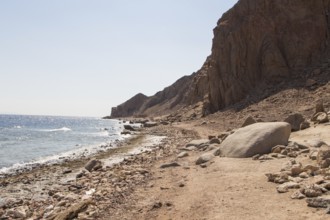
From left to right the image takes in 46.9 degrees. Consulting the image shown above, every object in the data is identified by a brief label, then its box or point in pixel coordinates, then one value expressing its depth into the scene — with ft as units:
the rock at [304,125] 68.85
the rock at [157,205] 33.55
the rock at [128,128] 210.59
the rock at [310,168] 34.55
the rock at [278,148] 48.55
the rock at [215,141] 74.79
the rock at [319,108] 82.17
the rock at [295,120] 70.53
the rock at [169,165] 56.58
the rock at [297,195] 28.55
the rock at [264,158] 46.07
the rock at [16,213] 37.90
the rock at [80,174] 59.80
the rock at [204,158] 54.60
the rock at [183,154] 67.18
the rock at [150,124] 230.03
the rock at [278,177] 34.09
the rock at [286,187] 31.23
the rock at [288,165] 37.70
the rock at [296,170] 35.09
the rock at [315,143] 50.65
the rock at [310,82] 137.08
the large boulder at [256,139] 50.65
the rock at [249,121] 75.72
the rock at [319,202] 25.88
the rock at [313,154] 40.23
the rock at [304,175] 33.59
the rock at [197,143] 78.72
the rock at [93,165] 66.03
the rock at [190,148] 75.65
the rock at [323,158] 34.65
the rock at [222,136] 78.19
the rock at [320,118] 71.05
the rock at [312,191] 27.99
